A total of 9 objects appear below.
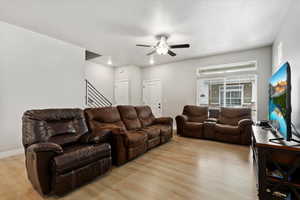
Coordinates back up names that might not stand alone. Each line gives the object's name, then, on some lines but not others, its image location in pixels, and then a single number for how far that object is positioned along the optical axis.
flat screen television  1.42
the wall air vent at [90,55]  5.07
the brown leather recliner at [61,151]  1.59
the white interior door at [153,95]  6.14
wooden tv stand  1.41
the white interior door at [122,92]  6.29
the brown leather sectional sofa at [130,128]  2.46
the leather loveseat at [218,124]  3.59
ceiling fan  3.24
